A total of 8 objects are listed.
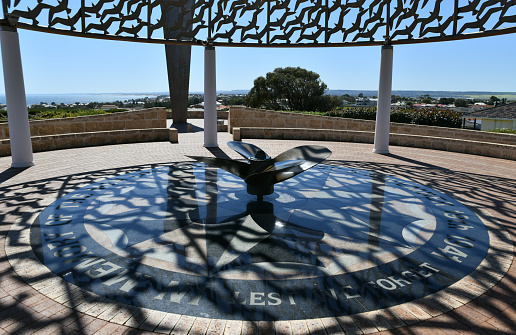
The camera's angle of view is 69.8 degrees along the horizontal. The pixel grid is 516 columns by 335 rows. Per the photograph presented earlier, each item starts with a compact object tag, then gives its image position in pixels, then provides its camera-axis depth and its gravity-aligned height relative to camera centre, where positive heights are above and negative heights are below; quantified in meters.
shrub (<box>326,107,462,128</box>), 21.42 -0.93
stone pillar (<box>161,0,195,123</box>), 22.88 +1.70
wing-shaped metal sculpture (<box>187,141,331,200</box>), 7.02 -1.27
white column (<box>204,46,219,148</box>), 14.77 +0.06
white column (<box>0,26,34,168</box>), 10.75 +0.04
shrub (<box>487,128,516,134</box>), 17.97 -1.52
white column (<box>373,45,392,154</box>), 13.96 -0.16
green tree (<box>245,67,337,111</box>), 43.59 +1.14
